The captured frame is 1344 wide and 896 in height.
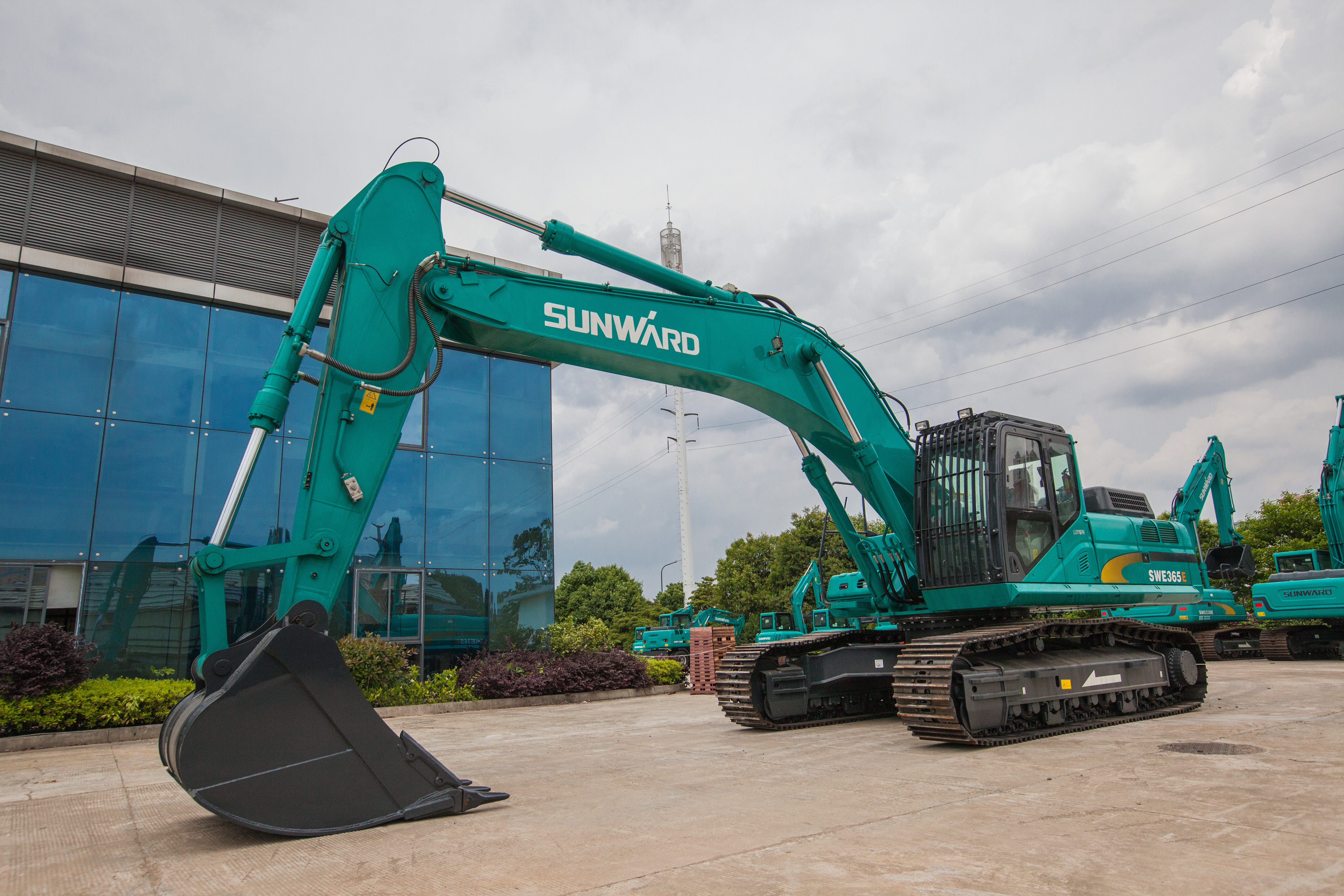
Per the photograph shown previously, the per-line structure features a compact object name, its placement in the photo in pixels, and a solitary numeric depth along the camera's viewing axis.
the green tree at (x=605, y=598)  57.84
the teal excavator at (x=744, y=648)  4.74
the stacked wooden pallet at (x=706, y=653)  17.14
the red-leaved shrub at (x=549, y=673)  14.91
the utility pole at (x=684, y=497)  36.75
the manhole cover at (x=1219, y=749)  6.55
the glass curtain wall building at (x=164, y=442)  12.95
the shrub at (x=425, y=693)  13.80
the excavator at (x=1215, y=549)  16.62
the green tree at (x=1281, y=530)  32.09
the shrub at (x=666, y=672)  17.39
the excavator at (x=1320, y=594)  15.95
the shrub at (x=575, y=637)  16.73
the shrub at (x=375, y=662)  13.56
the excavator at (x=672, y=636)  33.69
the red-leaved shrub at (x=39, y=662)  10.52
